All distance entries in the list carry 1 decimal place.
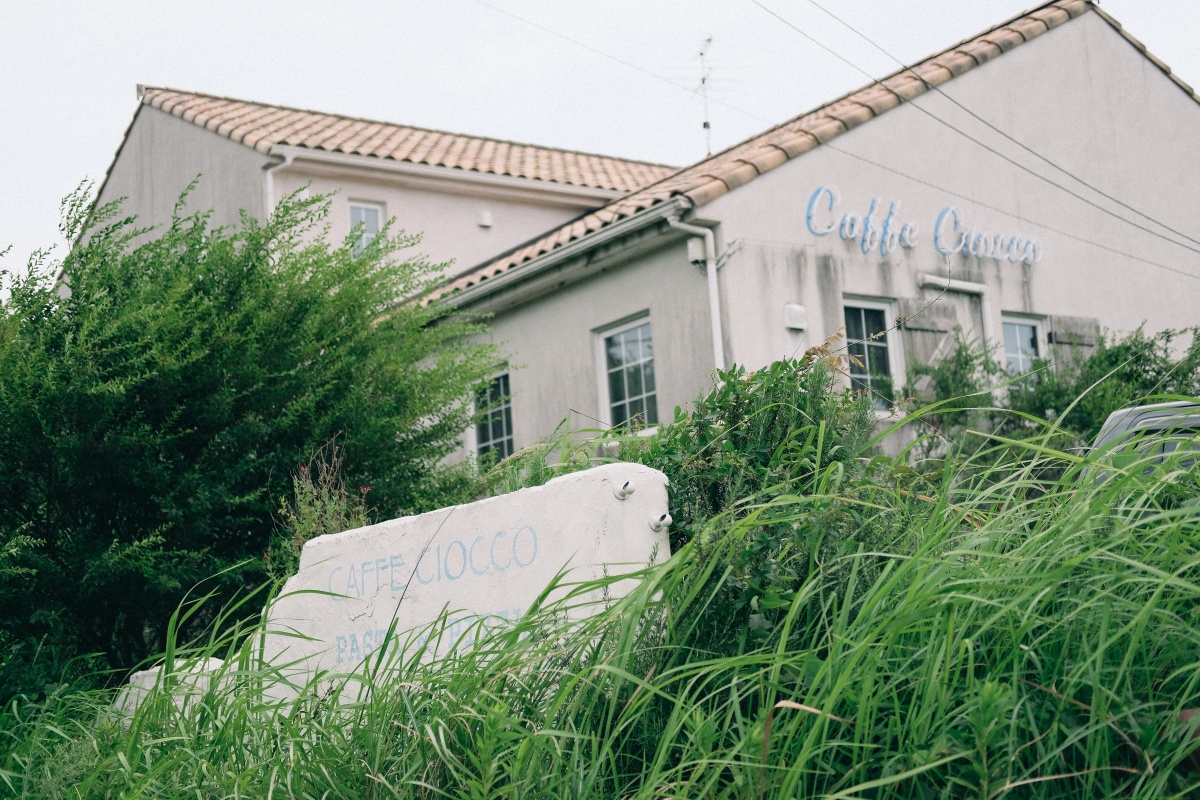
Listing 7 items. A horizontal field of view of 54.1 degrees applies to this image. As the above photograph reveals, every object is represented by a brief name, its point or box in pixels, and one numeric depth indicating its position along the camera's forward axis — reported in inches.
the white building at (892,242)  436.1
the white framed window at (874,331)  466.3
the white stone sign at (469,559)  152.7
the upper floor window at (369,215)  620.7
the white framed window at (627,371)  461.1
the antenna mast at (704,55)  641.6
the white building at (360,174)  600.1
